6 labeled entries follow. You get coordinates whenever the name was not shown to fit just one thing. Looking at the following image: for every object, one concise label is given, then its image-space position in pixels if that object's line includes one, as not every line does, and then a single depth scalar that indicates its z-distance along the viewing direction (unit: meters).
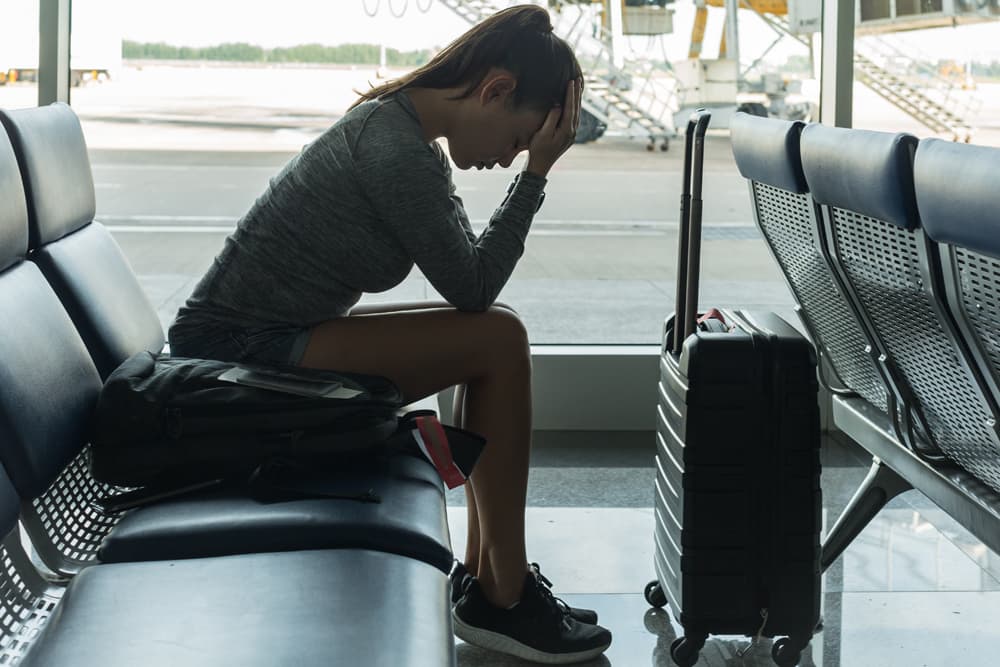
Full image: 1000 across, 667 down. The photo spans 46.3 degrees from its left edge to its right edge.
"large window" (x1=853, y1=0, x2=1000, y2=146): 3.44
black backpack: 1.65
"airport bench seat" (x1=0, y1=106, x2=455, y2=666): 1.16
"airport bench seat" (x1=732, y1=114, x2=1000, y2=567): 1.33
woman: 1.85
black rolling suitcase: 1.87
